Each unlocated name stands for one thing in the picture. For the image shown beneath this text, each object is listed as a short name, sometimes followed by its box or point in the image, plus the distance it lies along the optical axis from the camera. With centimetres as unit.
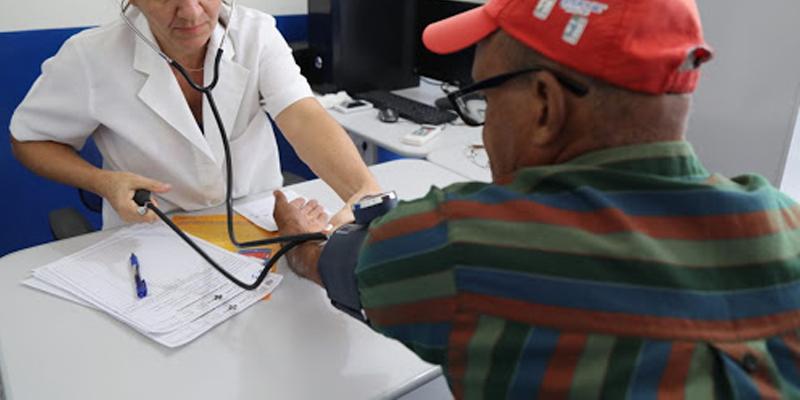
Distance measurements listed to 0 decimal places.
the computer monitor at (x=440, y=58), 223
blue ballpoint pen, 95
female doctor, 125
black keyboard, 213
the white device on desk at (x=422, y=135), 192
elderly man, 51
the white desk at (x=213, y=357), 79
